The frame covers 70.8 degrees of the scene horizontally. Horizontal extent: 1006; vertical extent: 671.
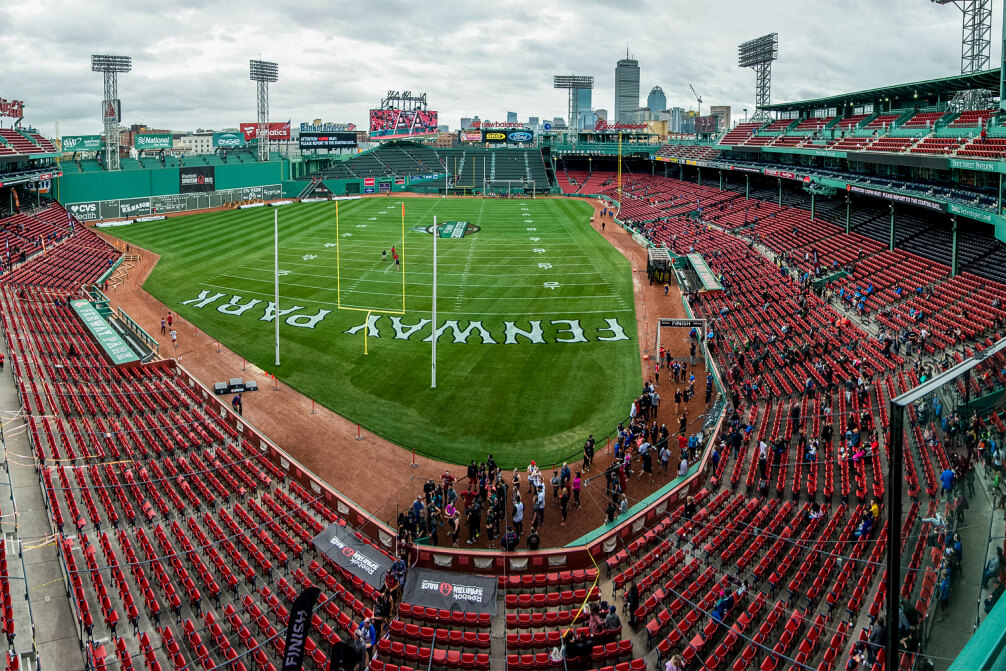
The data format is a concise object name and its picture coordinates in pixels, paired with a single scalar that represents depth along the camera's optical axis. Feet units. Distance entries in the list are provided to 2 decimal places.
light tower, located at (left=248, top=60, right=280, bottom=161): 324.39
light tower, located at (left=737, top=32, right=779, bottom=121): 293.43
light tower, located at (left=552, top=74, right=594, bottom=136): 424.46
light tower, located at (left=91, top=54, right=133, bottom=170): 262.67
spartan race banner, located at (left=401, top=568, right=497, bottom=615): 48.93
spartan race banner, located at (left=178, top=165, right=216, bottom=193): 270.26
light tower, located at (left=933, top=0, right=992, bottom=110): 159.33
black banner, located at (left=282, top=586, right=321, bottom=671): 26.00
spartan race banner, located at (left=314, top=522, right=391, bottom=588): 52.49
